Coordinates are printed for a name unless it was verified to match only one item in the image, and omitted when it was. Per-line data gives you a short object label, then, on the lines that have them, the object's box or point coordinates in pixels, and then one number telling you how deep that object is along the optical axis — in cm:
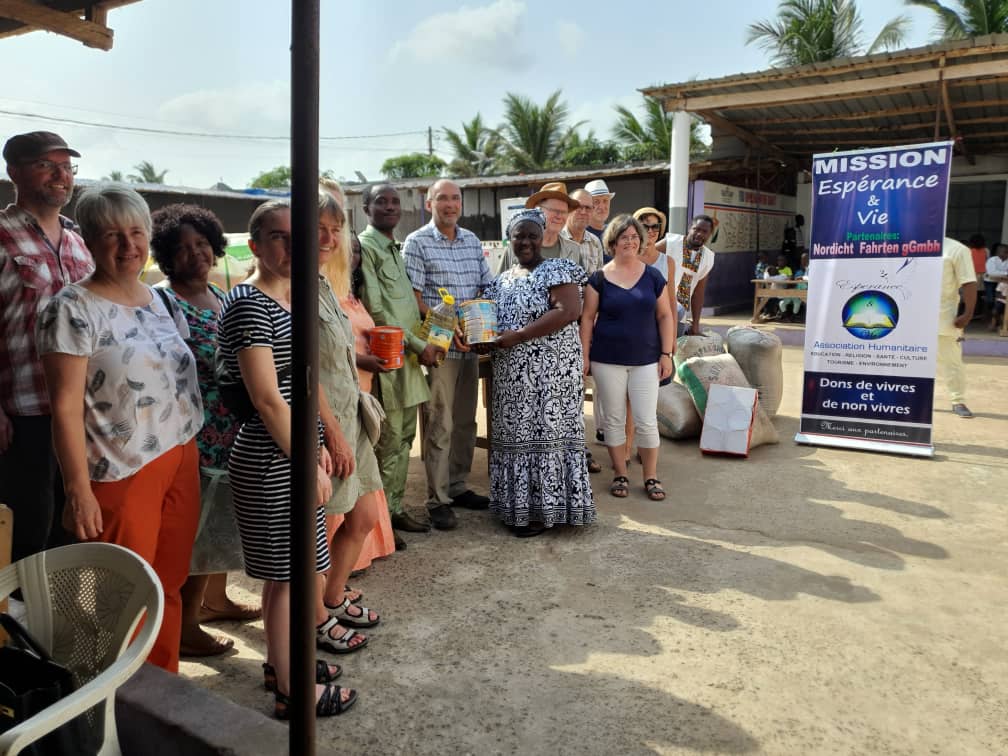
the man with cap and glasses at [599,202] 561
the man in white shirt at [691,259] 598
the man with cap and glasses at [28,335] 254
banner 523
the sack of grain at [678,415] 574
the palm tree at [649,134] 2603
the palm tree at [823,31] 1989
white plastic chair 165
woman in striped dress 213
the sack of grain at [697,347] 595
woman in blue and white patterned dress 385
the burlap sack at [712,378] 565
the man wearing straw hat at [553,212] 457
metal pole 129
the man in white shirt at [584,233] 516
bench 1252
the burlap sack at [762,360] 603
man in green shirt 376
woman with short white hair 199
